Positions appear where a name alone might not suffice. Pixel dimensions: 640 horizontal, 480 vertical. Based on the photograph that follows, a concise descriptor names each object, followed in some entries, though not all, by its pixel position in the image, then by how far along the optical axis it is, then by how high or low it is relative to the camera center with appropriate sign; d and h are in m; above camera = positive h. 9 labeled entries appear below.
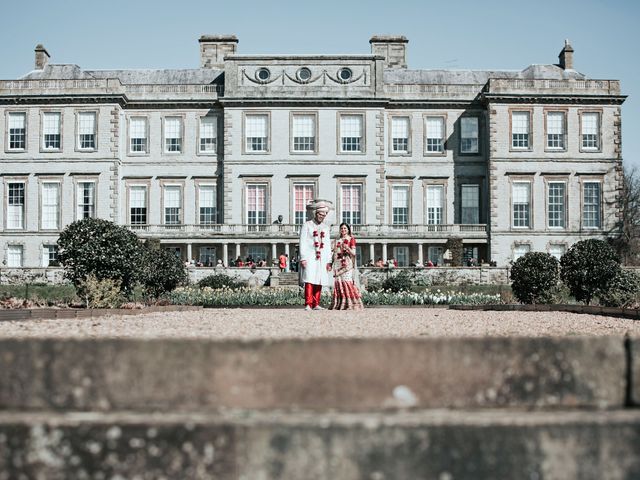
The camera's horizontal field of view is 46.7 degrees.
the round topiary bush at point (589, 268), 17.86 -0.24
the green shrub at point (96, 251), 16.12 +0.17
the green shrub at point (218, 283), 27.45 -0.91
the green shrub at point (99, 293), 14.29 -0.69
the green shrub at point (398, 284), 26.88 -0.94
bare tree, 38.34 +1.97
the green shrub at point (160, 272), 18.89 -0.35
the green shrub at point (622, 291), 15.70 -0.77
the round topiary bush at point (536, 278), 17.55 -0.48
